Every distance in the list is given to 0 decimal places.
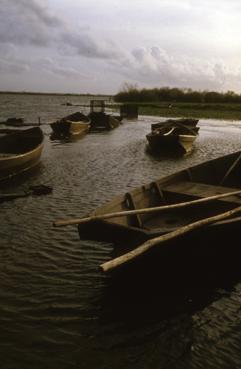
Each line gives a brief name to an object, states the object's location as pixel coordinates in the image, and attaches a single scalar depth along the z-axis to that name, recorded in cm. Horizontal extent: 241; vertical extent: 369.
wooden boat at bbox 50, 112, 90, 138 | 2944
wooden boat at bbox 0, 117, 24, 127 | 3550
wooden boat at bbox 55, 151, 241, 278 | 584
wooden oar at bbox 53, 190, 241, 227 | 592
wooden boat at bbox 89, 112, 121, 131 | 3684
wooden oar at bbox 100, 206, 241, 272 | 470
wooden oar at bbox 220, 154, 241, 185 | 1106
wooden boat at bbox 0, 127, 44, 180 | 1450
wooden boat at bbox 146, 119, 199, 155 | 2228
